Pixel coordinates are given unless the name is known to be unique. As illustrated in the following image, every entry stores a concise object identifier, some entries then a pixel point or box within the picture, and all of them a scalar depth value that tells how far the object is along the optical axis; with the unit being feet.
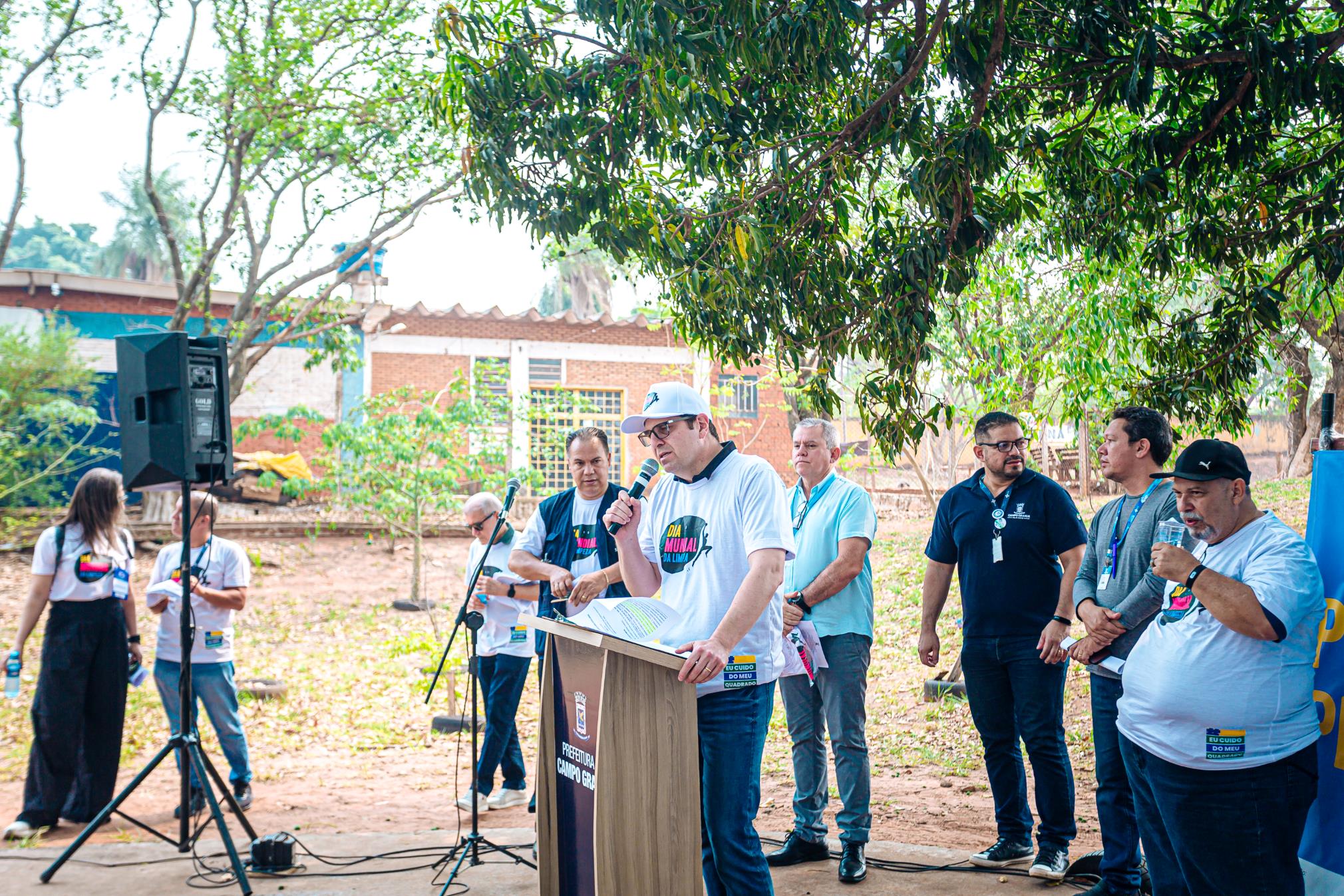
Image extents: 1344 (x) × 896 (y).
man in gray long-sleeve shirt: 14.03
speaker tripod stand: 16.03
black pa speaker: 18.20
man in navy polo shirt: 15.60
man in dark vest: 18.11
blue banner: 11.71
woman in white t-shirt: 20.99
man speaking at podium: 11.60
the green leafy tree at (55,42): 43.03
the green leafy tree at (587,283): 115.96
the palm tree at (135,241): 114.92
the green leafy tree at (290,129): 43.37
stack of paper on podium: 11.09
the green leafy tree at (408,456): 44.73
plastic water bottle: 20.07
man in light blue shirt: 15.97
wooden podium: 11.14
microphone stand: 16.35
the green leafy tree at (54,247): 178.09
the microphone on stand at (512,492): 16.37
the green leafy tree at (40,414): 51.85
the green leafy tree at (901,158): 16.31
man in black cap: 10.43
